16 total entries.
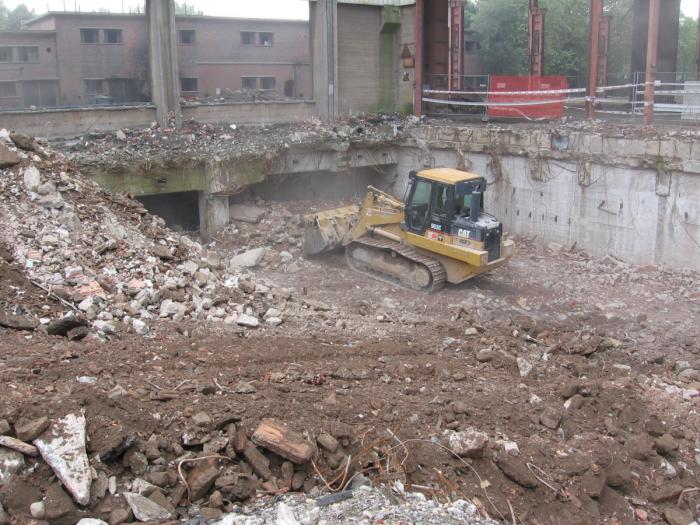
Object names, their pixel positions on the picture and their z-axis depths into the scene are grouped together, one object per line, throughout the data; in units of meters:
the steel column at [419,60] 21.67
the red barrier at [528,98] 19.38
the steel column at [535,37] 20.91
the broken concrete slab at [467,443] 6.30
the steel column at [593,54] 17.11
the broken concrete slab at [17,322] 7.89
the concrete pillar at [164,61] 18.28
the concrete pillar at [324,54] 21.50
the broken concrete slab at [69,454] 4.94
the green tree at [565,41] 34.91
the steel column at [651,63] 15.56
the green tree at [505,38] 34.91
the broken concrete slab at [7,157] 11.09
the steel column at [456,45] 21.19
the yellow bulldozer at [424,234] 12.42
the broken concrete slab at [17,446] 5.07
